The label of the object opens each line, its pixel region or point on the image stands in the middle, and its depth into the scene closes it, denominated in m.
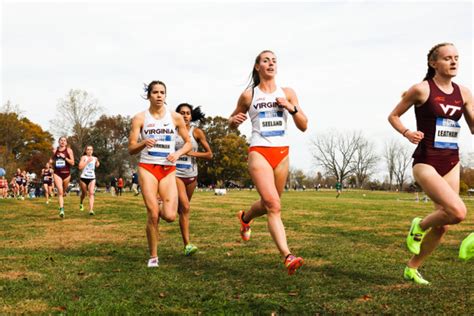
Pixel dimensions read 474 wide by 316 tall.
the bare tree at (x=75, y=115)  46.94
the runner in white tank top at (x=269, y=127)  5.40
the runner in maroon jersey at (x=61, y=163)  14.64
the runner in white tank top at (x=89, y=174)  15.38
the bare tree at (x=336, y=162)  103.44
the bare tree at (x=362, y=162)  104.62
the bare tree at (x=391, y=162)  108.31
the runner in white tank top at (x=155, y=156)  6.50
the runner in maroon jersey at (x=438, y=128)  5.01
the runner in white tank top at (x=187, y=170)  7.65
